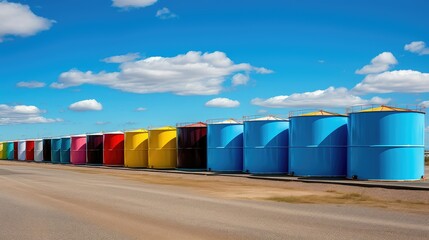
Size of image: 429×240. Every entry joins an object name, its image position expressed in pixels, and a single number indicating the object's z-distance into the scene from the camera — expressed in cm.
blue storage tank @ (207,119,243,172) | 3912
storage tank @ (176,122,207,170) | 4309
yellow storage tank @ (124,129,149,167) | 5097
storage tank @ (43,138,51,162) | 7894
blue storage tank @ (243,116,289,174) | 3519
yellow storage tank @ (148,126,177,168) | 4641
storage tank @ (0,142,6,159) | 10262
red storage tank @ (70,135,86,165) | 6456
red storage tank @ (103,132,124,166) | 5584
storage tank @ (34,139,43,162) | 8126
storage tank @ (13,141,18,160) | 9519
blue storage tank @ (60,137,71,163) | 6981
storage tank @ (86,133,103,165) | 6006
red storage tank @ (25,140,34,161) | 8656
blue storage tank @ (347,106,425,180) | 2742
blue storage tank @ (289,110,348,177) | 3069
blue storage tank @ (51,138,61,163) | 7376
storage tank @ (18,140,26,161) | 9025
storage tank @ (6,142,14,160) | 9850
